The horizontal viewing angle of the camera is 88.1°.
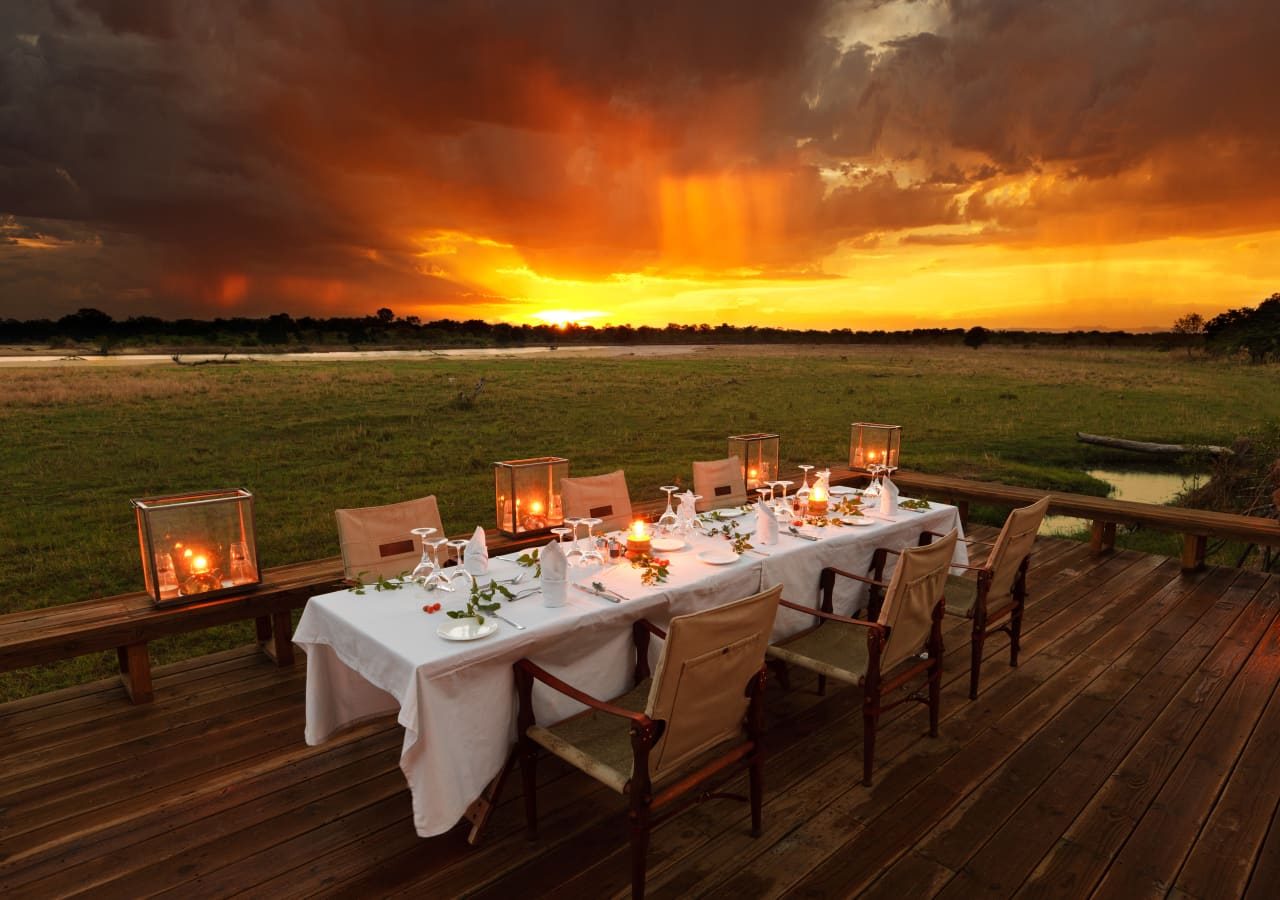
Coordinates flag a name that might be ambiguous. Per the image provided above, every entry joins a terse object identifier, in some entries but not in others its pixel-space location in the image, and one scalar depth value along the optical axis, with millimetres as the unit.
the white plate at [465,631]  2568
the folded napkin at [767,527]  3971
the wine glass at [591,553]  3451
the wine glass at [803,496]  4730
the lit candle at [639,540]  3562
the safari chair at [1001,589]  3785
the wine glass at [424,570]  3145
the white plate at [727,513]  4617
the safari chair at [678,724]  2205
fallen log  11773
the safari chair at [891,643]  3041
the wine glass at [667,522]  4102
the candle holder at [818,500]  4568
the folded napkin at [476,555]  3346
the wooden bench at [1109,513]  5953
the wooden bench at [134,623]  3439
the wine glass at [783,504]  4594
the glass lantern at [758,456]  6199
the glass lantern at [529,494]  4843
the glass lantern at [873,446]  6617
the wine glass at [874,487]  5137
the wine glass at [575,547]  3455
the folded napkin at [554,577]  2912
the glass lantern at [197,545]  3650
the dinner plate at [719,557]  3555
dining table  2451
